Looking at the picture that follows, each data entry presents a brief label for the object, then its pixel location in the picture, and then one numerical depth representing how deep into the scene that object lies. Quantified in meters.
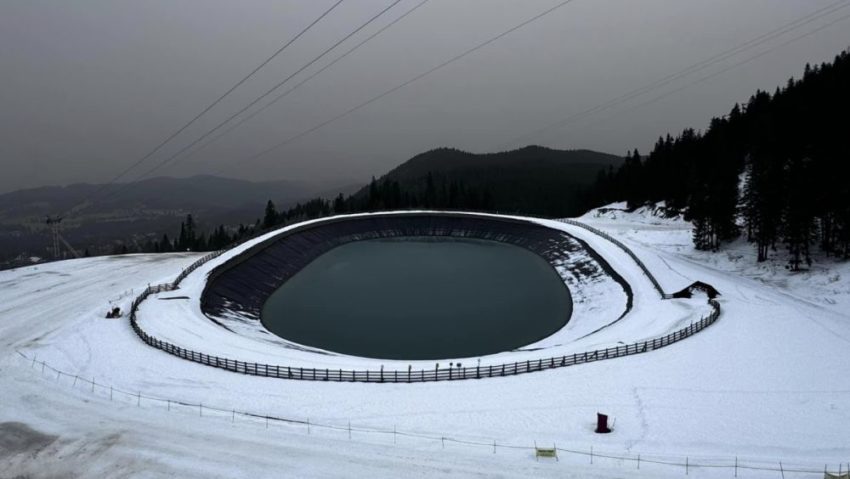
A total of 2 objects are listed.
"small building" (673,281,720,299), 54.31
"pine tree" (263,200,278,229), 148.12
